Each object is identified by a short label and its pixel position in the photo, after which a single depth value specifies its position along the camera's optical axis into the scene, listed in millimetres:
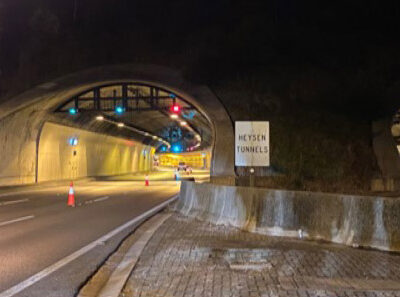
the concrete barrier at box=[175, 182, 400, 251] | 7020
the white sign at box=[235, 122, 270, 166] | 10406
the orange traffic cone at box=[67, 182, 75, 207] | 16422
